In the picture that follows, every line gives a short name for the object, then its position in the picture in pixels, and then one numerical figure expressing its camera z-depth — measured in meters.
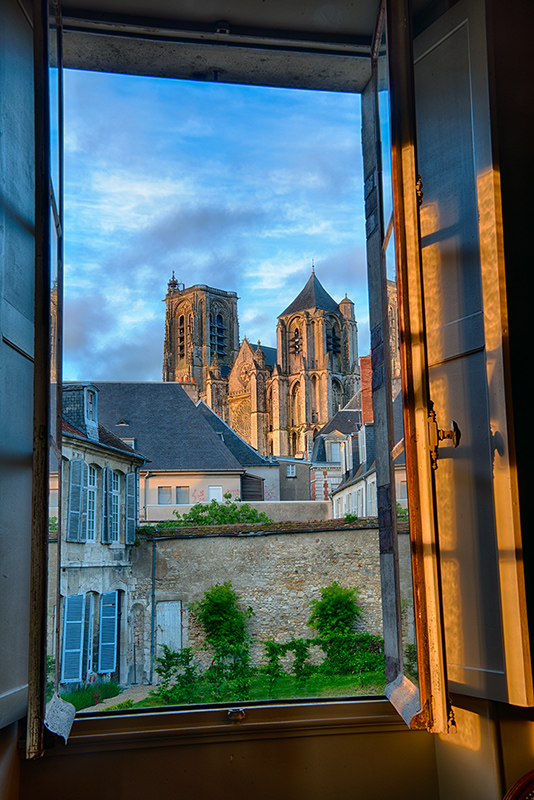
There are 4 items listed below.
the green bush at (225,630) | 9.65
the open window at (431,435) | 1.50
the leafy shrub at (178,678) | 8.59
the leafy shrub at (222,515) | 13.24
